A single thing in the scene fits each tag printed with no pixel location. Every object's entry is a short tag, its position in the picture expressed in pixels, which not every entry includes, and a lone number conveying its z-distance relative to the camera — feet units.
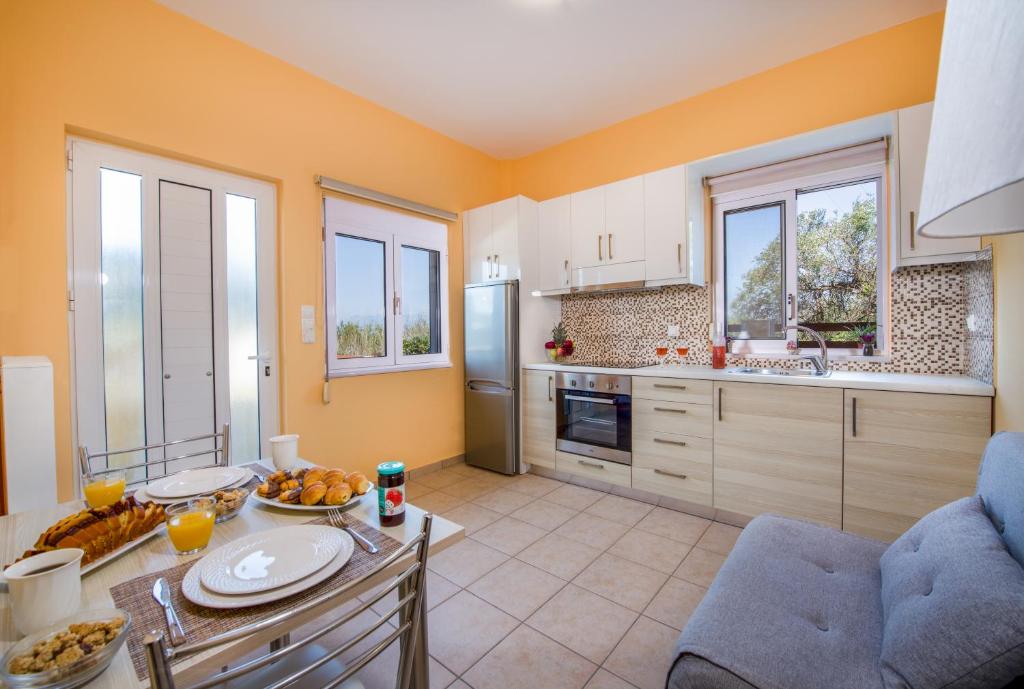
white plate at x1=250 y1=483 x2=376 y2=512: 3.86
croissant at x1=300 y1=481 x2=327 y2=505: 3.90
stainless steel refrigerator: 11.94
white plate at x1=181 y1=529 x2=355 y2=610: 2.56
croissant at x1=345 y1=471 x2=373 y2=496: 4.13
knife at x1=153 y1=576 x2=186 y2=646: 2.34
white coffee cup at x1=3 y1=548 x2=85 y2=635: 2.29
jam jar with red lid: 3.59
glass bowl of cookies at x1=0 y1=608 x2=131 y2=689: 1.96
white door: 7.30
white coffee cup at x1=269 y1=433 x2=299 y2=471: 4.84
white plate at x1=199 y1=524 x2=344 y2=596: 2.72
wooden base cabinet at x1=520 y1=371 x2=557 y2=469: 11.72
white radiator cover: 5.22
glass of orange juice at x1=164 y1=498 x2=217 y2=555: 3.16
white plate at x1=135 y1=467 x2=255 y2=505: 4.07
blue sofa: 2.71
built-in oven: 10.38
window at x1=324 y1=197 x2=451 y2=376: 10.49
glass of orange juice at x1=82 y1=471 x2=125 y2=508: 3.78
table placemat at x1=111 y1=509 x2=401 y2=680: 2.36
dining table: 2.20
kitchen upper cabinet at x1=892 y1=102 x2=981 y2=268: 7.54
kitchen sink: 8.60
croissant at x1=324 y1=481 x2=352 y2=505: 3.89
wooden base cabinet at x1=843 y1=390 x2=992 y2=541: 6.72
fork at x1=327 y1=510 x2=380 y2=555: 3.23
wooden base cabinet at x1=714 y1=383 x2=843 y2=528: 7.79
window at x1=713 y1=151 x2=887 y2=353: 9.34
